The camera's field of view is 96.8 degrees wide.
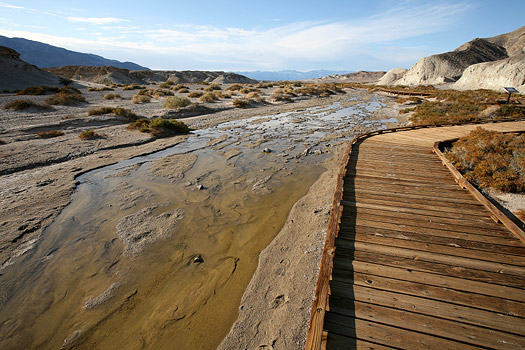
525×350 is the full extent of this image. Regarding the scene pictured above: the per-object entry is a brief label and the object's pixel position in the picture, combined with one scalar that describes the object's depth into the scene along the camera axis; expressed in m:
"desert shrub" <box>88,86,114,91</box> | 30.97
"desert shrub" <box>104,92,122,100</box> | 23.65
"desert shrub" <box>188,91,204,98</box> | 26.73
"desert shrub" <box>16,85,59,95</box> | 22.50
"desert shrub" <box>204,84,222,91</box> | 35.62
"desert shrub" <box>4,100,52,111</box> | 15.23
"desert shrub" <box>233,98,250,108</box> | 23.52
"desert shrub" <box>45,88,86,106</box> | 17.44
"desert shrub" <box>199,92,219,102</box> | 24.49
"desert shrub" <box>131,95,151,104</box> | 22.23
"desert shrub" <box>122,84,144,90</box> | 34.78
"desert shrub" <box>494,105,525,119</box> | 16.43
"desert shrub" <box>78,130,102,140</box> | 11.50
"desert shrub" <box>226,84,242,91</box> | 36.69
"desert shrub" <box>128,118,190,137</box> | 13.23
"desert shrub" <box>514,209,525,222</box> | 5.15
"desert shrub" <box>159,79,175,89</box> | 37.40
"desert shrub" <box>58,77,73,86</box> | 34.75
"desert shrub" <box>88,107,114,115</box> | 15.80
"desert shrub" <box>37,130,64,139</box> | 11.37
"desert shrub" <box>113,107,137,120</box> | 15.91
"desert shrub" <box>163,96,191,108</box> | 19.98
